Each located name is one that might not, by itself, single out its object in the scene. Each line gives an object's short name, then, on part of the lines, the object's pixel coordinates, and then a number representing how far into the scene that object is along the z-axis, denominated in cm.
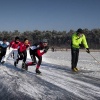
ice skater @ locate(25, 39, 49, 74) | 607
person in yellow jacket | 689
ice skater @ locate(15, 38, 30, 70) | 753
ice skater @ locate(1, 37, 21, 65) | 852
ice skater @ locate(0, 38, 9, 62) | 965
